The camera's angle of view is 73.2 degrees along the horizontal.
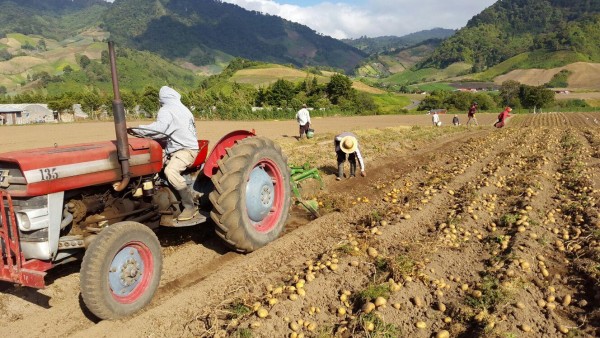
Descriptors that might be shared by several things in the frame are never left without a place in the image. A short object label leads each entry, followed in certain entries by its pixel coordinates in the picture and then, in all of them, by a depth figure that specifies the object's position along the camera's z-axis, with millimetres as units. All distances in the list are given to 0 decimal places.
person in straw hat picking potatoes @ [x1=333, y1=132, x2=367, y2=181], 9266
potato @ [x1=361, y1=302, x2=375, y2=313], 3596
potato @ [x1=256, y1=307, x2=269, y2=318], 3560
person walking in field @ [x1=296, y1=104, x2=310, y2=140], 17672
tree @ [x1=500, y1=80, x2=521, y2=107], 74194
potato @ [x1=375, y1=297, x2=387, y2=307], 3707
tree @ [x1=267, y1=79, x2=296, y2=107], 65750
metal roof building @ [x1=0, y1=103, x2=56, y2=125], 61312
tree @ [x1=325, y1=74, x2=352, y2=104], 63188
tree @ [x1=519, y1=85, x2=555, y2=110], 66375
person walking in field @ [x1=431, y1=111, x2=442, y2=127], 27955
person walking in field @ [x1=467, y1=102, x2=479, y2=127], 26494
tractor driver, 4789
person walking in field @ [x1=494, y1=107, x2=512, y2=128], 23930
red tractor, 3475
